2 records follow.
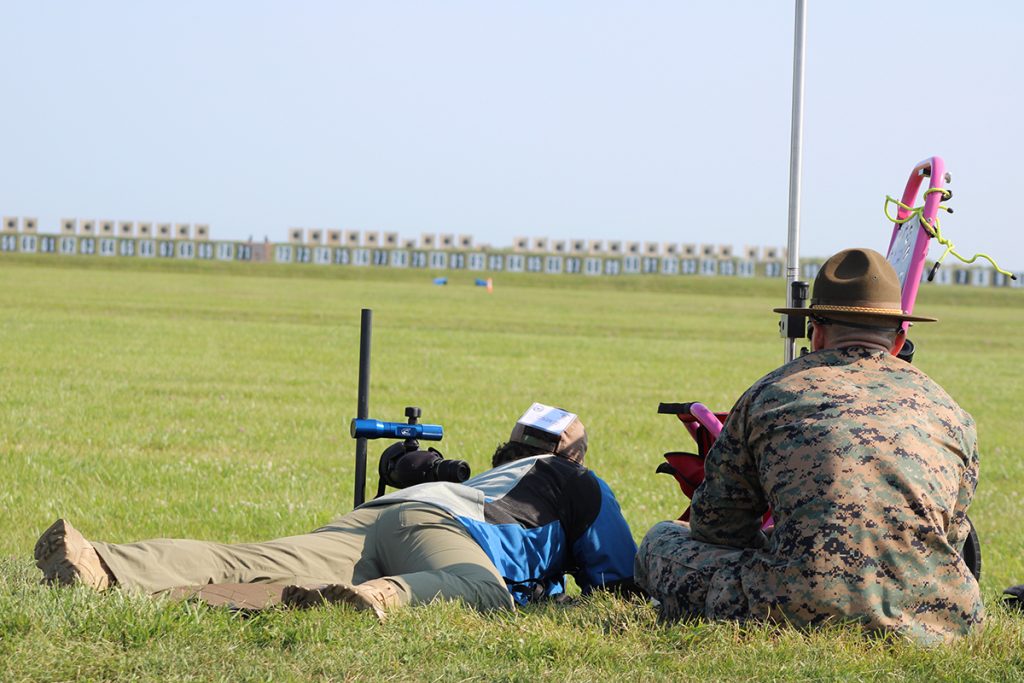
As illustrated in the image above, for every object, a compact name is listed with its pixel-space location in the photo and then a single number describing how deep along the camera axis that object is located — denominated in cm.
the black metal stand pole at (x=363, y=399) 1345
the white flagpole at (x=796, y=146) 1495
